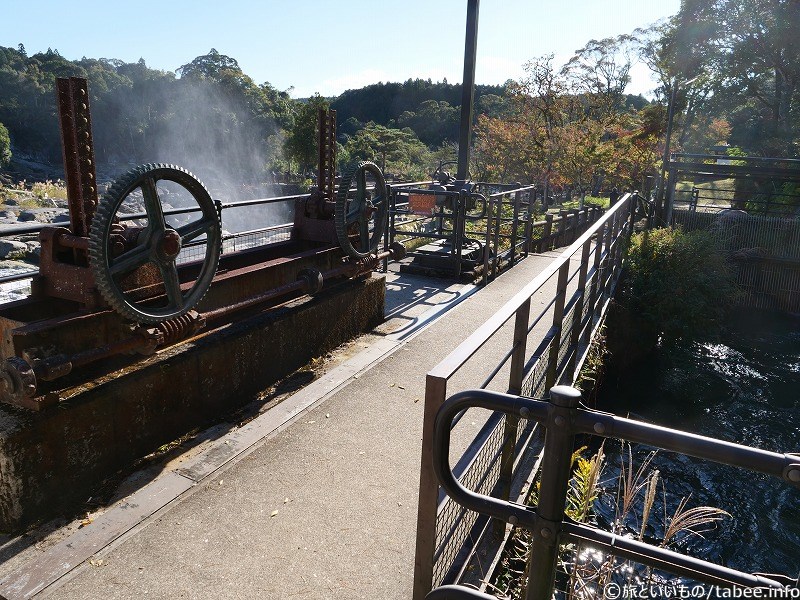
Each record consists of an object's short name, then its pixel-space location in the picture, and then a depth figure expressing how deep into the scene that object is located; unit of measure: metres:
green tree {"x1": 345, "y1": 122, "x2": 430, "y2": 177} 49.47
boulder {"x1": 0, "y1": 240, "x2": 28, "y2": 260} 24.45
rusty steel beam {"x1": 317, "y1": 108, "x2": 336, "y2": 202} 6.61
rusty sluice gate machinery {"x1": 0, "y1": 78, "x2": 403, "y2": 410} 3.42
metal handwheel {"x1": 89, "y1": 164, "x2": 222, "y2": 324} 3.54
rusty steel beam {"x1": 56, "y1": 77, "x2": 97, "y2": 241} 3.64
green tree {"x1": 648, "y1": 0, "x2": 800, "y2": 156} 23.88
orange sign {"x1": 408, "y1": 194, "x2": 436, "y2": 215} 9.61
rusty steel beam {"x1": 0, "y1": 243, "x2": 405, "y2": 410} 3.22
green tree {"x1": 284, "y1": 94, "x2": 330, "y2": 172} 46.52
